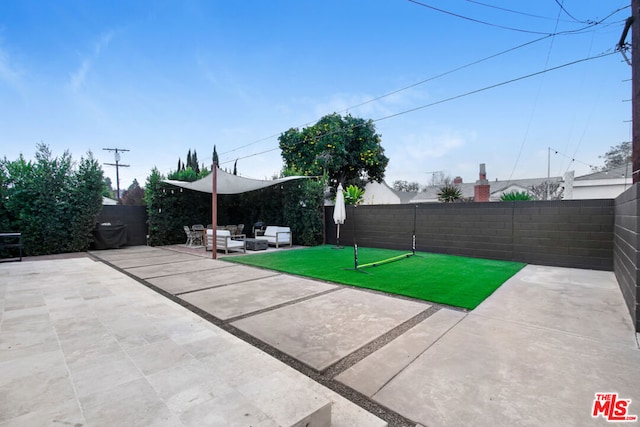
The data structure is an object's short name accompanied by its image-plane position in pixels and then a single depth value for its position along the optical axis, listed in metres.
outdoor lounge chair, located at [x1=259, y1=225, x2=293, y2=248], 9.91
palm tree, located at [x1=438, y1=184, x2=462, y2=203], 10.50
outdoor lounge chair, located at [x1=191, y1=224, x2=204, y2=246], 10.30
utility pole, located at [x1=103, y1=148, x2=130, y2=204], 19.03
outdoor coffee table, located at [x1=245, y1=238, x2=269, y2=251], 9.17
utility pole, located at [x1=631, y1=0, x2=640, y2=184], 4.36
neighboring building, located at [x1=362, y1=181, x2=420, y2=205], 24.16
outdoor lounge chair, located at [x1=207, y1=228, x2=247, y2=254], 8.56
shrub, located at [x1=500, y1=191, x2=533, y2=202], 7.78
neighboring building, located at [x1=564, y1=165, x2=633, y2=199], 13.55
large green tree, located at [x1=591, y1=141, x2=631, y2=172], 22.20
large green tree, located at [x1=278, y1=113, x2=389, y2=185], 17.14
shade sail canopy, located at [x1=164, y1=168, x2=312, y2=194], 8.71
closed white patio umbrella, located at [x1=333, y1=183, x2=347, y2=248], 8.24
